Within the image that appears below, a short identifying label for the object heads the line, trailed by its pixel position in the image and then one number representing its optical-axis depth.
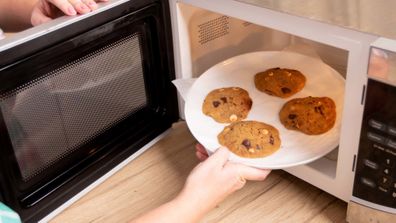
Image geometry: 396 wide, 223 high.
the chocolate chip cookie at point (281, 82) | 0.88
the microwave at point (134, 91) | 0.61
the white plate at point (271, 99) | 0.75
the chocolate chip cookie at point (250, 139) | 0.76
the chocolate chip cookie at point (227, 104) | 0.84
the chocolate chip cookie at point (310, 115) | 0.78
